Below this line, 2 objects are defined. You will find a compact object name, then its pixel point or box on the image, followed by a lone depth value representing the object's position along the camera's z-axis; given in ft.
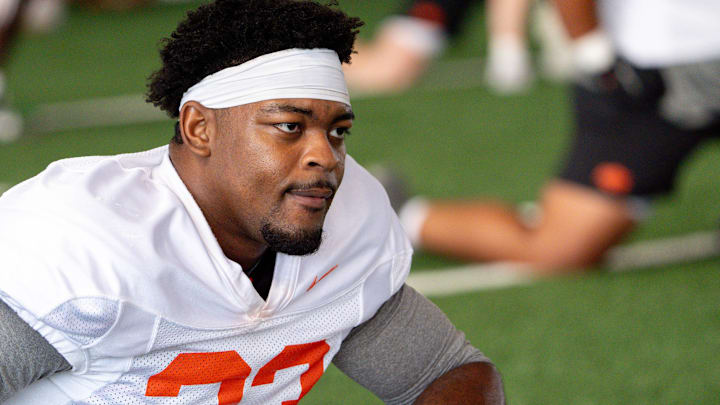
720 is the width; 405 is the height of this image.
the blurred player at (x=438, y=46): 34.40
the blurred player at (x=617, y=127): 20.56
